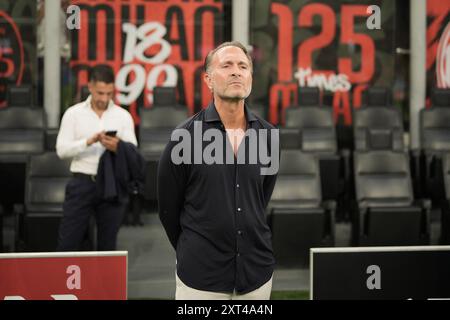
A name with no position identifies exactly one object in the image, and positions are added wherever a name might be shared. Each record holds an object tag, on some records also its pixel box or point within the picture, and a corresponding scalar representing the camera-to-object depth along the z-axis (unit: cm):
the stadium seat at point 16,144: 1113
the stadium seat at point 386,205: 1027
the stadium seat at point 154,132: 1154
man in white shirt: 841
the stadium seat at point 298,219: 1000
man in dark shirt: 437
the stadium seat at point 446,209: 1059
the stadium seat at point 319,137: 1112
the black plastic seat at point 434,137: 1180
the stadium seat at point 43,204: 967
